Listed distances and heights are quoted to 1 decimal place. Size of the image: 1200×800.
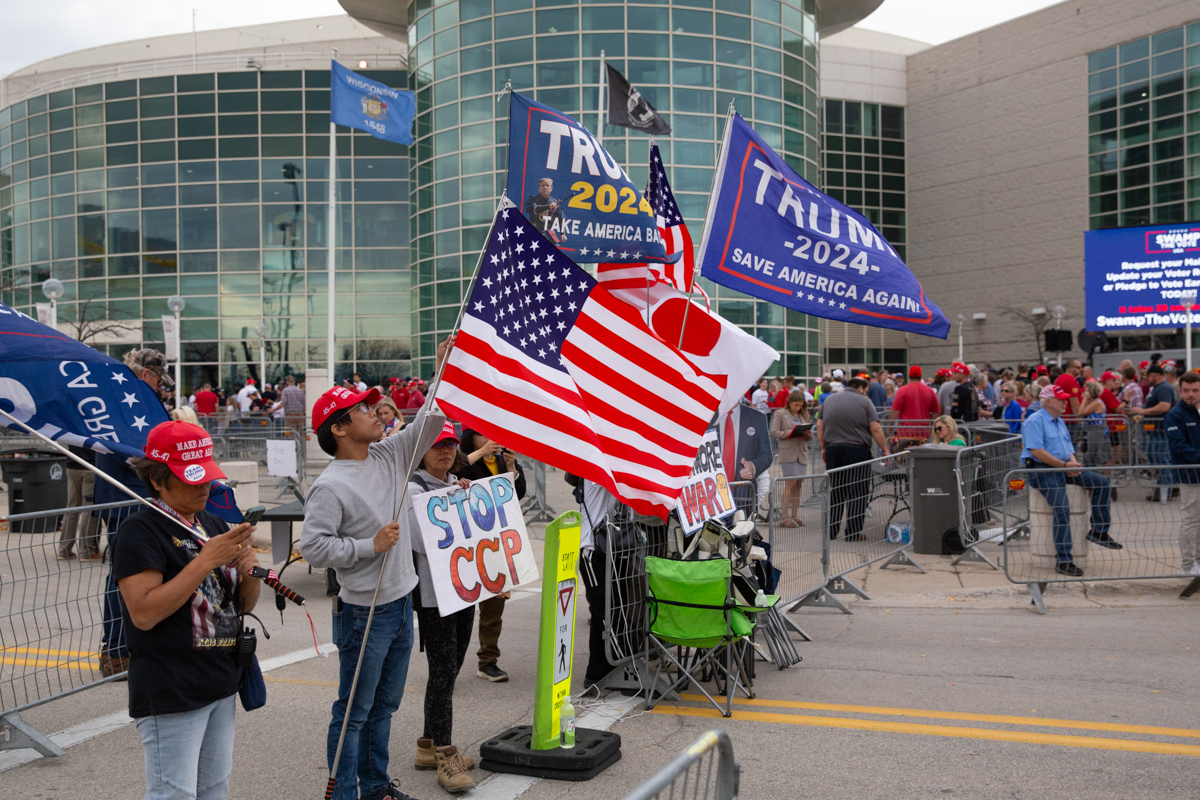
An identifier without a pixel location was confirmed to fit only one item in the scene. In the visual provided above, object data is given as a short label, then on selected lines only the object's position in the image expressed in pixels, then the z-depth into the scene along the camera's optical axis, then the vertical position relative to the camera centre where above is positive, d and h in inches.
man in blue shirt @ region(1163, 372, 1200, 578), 358.3 -28.4
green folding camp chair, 228.7 -54.0
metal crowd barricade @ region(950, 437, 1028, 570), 416.5 -51.7
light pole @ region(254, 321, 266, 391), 1510.8 +73.0
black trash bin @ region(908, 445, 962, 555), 426.9 -53.0
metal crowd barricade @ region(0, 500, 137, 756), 206.7 -50.6
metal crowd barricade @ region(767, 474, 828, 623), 323.9 -50.8
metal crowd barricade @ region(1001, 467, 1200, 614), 363.3 -58.8
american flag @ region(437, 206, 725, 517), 183.5 +2.5
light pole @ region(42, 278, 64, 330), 649.0 +77.3
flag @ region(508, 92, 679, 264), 231.8 +49.5
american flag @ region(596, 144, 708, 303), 261.0 +43.8
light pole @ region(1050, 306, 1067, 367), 1635.1 +121.4
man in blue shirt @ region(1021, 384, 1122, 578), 362.3 -35.7
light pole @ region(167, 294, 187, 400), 1048.4 +103.4
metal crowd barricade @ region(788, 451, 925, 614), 346.6 -53.8
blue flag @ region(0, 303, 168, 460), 167.5 +1.2
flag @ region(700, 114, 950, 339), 281.0 +41.5
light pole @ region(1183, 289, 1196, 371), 879.2 +71.4
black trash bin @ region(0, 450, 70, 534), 521.0 -45.1
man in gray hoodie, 164.6 -29.6
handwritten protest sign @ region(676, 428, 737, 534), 248.4 -28.1
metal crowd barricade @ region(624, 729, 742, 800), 86.4 -37.3
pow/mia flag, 339.9 +100.3
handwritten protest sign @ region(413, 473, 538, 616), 193.5 -32.1
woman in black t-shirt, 124.0 -29.6
